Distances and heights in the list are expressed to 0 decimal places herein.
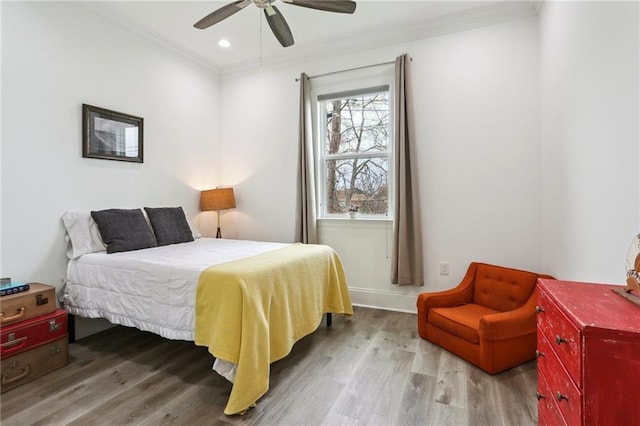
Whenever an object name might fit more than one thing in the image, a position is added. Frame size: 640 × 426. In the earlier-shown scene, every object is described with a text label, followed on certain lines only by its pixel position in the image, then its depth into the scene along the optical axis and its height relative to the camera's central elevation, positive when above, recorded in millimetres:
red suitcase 1939 -800
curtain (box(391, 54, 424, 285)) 3153 +209
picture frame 2771 +735
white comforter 1979 -527
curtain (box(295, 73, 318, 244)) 3613 +375
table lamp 3859 +150
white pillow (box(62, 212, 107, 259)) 2576 -197
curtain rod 3351 +1598
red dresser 779 -399
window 3510 +699
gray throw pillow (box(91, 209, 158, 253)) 2652 -163
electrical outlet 3135 -580
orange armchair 2080 -805
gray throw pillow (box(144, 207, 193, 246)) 3115 -142
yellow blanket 1694 -627
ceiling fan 2112 +1416
